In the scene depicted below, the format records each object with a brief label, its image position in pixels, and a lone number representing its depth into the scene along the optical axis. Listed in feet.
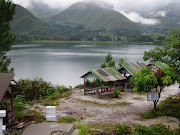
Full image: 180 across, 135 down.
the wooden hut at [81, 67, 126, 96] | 60.64
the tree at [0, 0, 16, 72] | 54.13
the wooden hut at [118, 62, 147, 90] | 68.65
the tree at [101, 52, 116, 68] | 93.81
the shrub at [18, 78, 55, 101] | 55.70
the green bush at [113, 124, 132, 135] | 30.25
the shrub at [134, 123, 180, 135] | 28.55
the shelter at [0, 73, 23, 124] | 30.44
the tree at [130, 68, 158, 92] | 39.40
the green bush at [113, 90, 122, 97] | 59.88
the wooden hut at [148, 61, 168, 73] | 82.57
